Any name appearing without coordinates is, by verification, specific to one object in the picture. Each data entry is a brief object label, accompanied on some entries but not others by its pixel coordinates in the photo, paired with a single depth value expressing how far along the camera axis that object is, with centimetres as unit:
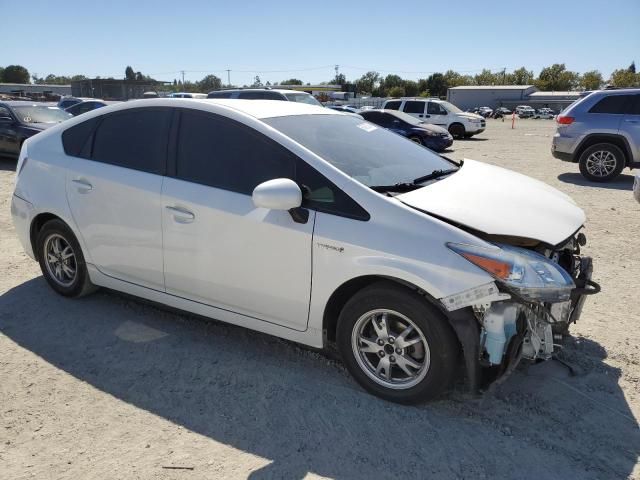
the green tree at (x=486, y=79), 12719
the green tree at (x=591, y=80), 11138
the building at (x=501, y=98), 8044
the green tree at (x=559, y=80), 11400
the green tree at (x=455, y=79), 11856
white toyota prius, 267
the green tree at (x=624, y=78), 9670
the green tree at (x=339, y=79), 13202
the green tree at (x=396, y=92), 11069
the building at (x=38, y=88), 7262
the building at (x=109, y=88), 5594
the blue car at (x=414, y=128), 1590
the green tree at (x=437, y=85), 11644
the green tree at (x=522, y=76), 12281
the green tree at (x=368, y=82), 12730
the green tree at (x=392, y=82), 12381
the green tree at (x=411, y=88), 11956
